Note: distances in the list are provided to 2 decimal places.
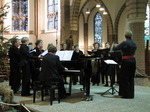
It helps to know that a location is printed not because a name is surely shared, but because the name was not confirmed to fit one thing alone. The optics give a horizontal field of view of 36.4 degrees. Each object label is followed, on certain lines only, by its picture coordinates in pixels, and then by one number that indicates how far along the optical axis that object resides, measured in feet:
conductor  19.90
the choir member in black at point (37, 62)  23.60
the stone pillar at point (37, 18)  75.25
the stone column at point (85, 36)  79.92
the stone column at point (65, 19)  53.47
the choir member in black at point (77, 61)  19.62
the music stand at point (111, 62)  20.92
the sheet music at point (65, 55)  19.69
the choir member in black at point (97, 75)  27.99
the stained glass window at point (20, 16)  77.05
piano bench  17.56
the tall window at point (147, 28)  61.26
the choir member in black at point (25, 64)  21.47
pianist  18.03
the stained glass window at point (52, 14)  71.56
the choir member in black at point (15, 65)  23.08
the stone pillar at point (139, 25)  35.99
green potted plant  19.81
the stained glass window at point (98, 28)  77.58
